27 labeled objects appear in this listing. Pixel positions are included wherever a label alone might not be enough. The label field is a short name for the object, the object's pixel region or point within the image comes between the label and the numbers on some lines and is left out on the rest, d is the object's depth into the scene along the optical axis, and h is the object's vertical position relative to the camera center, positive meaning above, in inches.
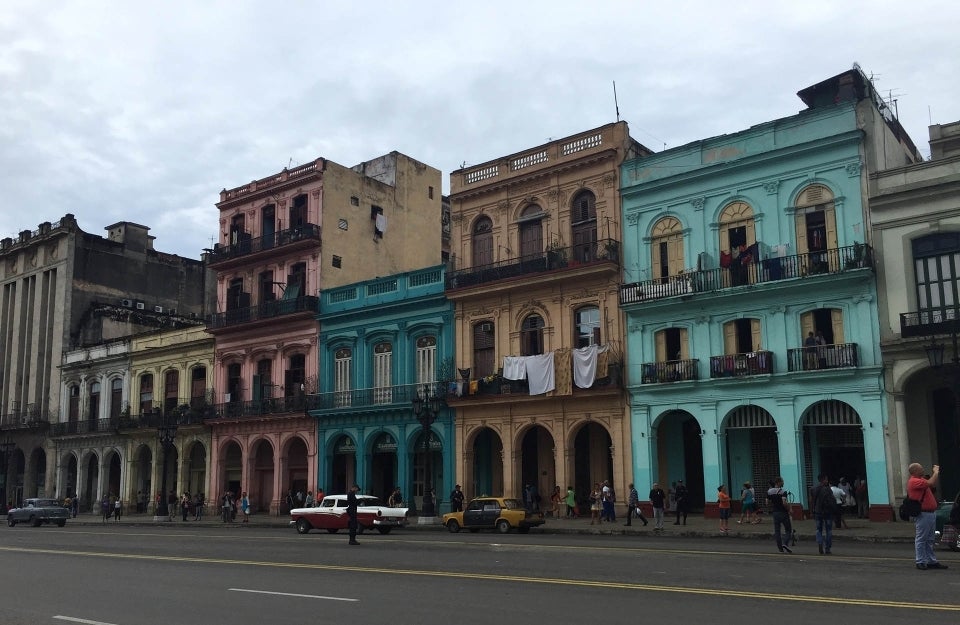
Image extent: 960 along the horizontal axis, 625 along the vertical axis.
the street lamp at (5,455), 2267.7 +27.4
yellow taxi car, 1106.7 -69.8
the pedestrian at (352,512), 848.3 -47.8
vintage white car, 1108.5 -66.9
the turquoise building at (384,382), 1555.1 +136.0
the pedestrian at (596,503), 1171.9 -60.6
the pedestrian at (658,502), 1042.1 -52.3
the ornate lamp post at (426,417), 1286.9 +58.7
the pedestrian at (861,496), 1133.7 -54.5
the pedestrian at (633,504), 1135.6 -59.7
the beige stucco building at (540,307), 1360.7 +231.7
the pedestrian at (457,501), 1349.7 -61.4
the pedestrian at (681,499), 1133.1 -53.6
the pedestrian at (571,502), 1312.7 -64.8
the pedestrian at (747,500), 1091.9 -54.7
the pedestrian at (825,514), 677.9 -44.9
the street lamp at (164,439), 1644.9 +43.5
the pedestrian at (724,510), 983.0 -58.8
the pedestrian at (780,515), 699.4 -47.0
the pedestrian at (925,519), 550.9 -40.7
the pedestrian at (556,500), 1352.1 -62.6
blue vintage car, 1584.6 -82.0
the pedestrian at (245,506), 1628.7 -76.9
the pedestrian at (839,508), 999.0 -60.4
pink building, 1753.2 +345.9
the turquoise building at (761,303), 1151.0 +199.2
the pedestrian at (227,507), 1552.7 -74.4
